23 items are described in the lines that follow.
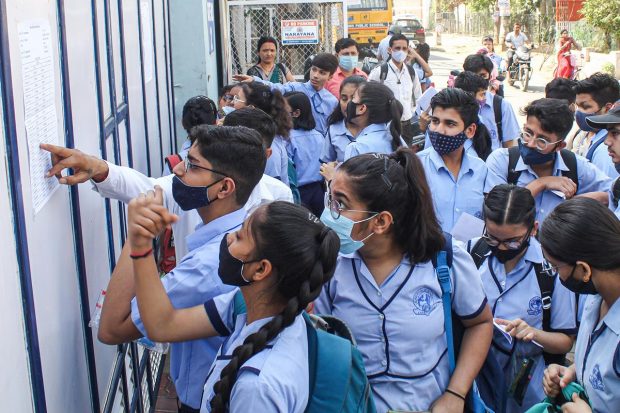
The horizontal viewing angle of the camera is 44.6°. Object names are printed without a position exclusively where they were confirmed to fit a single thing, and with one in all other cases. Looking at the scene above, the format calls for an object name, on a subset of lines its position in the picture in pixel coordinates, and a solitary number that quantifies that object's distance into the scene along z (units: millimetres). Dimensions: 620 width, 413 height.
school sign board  8703
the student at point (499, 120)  5621
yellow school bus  21578
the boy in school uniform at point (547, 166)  3850
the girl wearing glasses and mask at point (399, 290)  2320
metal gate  8703
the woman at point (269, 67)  7688
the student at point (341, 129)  5156
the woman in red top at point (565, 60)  15496
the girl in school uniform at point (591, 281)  2236
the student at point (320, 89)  6516
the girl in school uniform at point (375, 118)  4480
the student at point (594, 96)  5027
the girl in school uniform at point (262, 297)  1727
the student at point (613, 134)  3484
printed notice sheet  2105
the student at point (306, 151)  5277
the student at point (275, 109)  4684
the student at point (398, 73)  8188
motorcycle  19734
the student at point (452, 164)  3756
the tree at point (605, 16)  23469
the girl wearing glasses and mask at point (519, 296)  2770
